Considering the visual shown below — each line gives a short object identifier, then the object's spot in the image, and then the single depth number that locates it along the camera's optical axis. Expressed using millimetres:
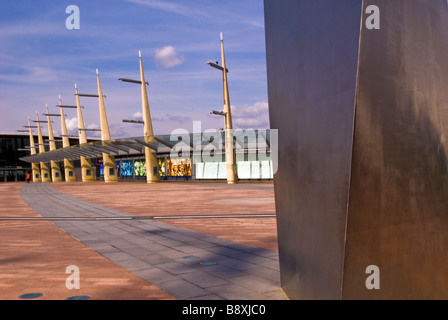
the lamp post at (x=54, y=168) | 66281
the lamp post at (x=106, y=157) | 44406
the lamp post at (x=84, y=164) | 51031
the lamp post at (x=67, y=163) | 59750
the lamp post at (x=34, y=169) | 74188
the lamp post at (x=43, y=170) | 70969
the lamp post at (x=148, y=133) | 36750
